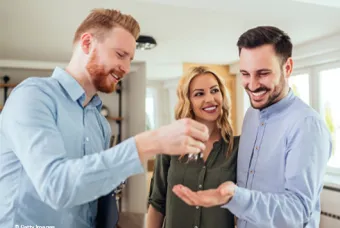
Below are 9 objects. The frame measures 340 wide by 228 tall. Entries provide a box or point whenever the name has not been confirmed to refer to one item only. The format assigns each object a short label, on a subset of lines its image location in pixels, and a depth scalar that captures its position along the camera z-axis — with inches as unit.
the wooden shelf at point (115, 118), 165.0
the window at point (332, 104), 113.0
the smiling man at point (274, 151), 31.9
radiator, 102.7
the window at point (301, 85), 126.2
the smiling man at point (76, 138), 23.8
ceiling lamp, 105.7
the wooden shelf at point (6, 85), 149.9
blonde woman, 46.9
